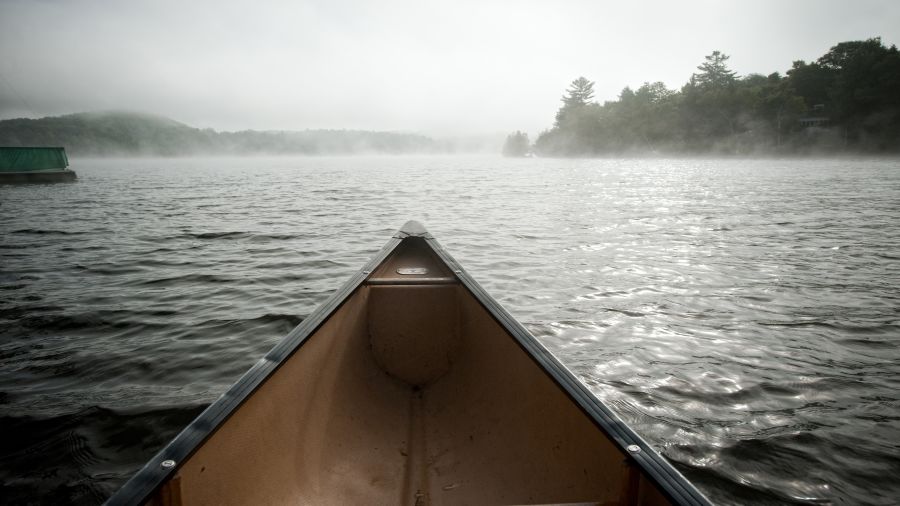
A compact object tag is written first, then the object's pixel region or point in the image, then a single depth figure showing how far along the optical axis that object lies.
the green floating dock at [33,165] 20.67
